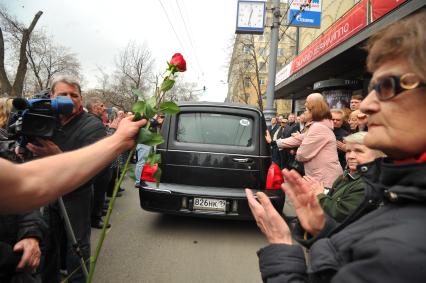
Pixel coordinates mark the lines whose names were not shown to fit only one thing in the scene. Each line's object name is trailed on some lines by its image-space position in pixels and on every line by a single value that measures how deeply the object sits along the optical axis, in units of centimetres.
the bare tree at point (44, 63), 3303
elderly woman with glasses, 81
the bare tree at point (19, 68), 1636
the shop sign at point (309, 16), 1221
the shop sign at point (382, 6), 659
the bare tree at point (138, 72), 3278
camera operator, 263
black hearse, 439
